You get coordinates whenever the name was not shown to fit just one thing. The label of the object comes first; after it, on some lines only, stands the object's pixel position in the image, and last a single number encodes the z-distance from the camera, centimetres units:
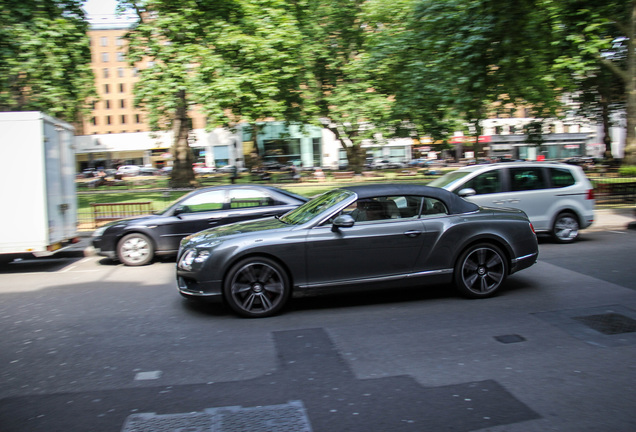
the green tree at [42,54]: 1753
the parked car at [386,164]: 5526
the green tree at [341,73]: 2442
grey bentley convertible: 616
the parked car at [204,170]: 5857
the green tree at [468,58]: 1448
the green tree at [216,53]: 1986
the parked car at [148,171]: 6149
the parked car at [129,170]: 6134
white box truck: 912
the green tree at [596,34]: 1603
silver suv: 1064
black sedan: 1008
